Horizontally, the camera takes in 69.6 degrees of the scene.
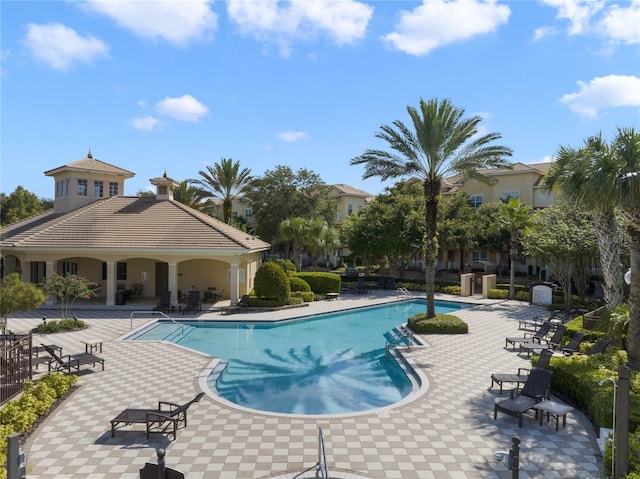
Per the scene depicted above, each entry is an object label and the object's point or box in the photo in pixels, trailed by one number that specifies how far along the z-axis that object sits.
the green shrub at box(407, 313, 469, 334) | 20.02
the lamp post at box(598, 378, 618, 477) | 7.29
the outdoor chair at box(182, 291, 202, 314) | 24.55
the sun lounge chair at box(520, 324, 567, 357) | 16.15
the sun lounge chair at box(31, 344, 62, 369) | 13.67
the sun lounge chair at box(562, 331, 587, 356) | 15.55
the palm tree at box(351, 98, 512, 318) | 19.92
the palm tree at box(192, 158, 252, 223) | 40.78
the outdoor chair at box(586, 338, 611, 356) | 13.93
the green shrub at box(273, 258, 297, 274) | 33.31
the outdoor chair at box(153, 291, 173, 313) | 24.91
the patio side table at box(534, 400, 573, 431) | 9.77
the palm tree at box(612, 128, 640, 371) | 10.84
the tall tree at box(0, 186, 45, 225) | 52.76
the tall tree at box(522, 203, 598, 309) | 25.03
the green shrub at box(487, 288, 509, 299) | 32.31
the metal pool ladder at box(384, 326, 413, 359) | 17.42
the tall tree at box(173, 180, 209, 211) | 43.41
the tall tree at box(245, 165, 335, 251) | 49.09
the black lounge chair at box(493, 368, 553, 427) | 10.16
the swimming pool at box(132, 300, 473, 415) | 12.66
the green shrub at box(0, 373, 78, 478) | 8.97
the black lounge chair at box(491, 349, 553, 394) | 12.12
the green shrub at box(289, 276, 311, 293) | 30.08
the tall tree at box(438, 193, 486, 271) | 38.38
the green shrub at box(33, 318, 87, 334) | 19.70
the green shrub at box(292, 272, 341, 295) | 31.95
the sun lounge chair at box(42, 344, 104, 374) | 13.09
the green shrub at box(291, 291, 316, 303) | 29.23
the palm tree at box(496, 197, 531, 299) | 31.06
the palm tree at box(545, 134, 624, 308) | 11.01
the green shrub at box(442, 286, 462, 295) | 34.34
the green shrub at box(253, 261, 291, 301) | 26.22
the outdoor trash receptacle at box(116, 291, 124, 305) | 26.55
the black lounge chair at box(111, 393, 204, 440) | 9.26
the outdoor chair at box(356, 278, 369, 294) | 34.31
